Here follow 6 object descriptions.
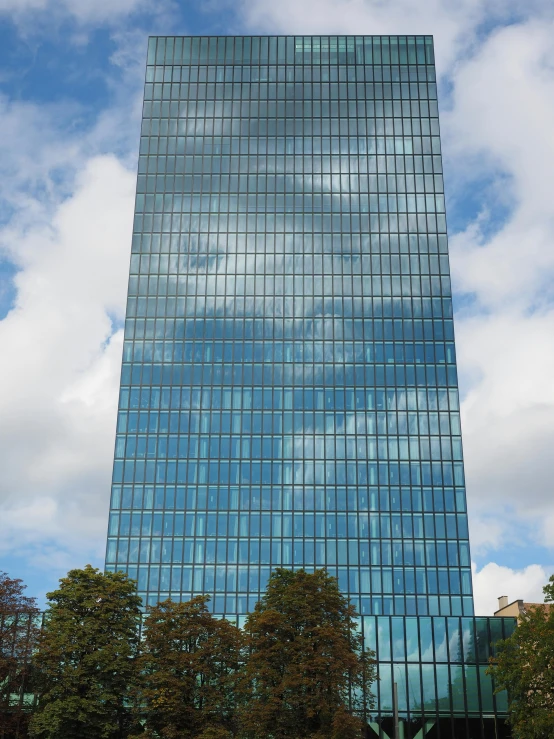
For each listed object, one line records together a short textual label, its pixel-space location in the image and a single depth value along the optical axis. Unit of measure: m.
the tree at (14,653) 64.50
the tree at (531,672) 56.38
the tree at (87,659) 61.00
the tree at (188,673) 59.81
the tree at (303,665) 56.94
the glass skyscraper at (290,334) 112.62
